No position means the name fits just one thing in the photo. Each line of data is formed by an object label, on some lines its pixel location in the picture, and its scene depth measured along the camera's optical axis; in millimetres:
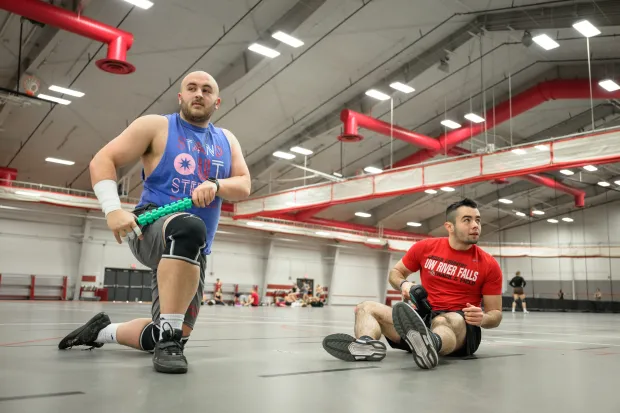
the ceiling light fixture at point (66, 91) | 13445
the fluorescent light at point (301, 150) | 19062
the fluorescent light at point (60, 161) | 18609
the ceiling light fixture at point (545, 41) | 10992
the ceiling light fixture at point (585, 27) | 10172
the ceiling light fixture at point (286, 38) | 12297
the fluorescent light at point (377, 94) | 15262
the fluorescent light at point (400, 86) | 14938
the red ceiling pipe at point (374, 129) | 15539
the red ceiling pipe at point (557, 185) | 22788
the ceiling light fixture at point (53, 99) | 13528
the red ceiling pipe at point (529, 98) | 15828
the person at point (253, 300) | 22884
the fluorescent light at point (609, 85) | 14406
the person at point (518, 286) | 20375
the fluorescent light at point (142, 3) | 10477
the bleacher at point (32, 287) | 18891
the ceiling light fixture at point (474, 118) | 16500
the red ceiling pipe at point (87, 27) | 9805
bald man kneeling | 2482
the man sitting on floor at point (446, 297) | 3131
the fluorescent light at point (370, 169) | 21266
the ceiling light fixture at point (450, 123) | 17266
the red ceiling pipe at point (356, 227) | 27672
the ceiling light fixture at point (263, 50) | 12578
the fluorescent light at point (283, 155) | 19594
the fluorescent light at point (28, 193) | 17703
